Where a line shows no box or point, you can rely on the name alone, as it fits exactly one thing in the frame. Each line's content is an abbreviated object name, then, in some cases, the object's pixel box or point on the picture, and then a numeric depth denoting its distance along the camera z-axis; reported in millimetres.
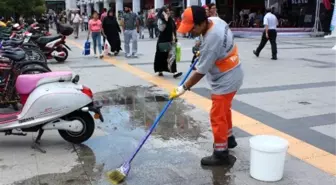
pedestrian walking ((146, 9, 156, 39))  21011
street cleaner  3875
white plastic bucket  3727
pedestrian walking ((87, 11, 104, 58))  13188
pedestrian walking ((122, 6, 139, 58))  12984
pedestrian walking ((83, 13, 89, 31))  30312
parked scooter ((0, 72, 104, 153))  4691
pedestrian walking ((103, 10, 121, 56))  13691
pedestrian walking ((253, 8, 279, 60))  12078
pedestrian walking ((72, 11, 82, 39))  22938
